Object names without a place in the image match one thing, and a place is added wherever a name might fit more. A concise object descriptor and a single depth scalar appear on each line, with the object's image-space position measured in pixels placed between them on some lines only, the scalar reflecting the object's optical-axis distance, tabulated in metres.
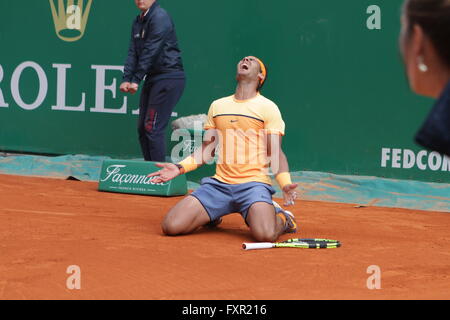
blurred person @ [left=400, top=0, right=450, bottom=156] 2.74
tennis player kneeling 11.60
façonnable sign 16.41
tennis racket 10.81
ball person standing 16.52
